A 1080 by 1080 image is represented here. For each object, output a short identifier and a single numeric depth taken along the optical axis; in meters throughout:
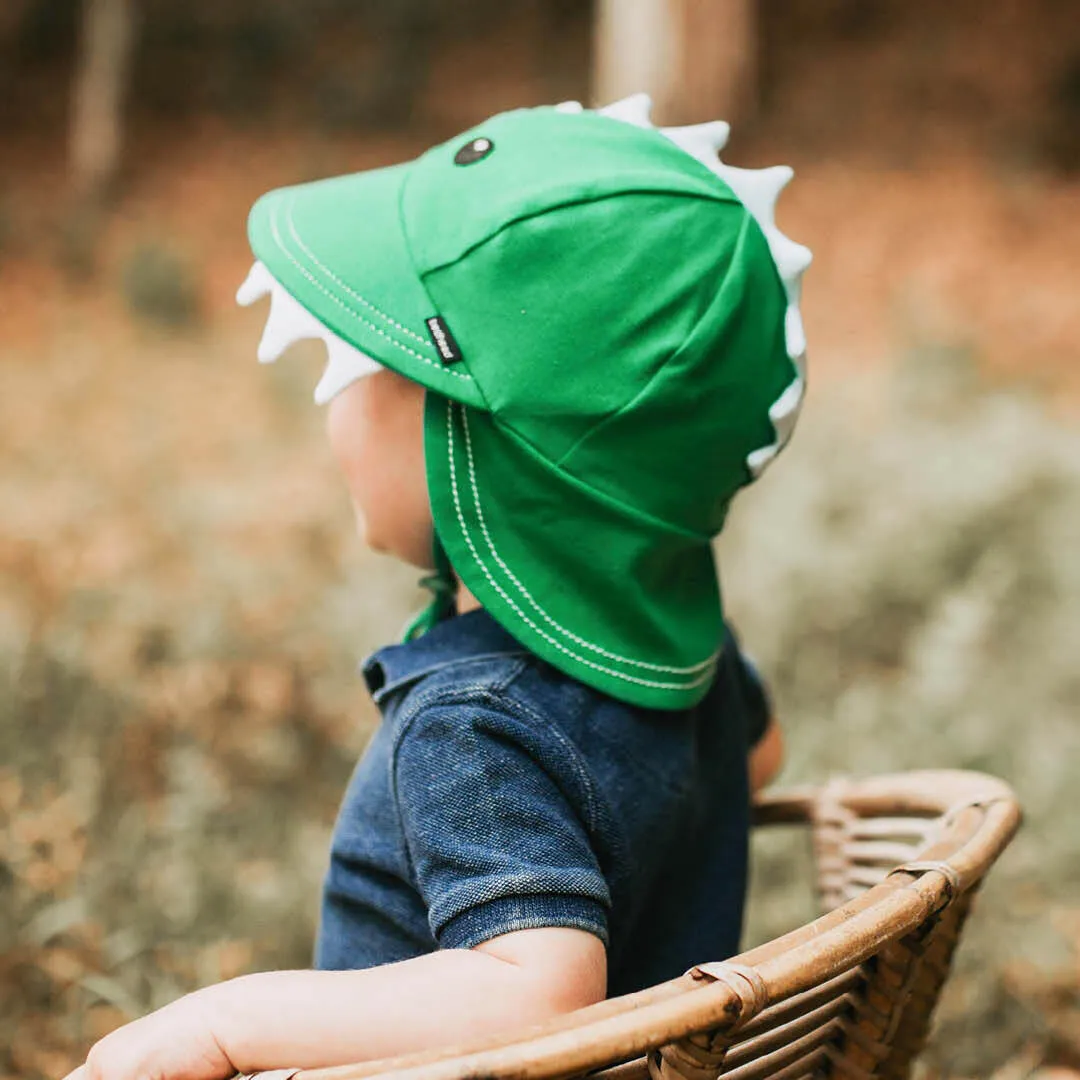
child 1.18
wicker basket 0.86
